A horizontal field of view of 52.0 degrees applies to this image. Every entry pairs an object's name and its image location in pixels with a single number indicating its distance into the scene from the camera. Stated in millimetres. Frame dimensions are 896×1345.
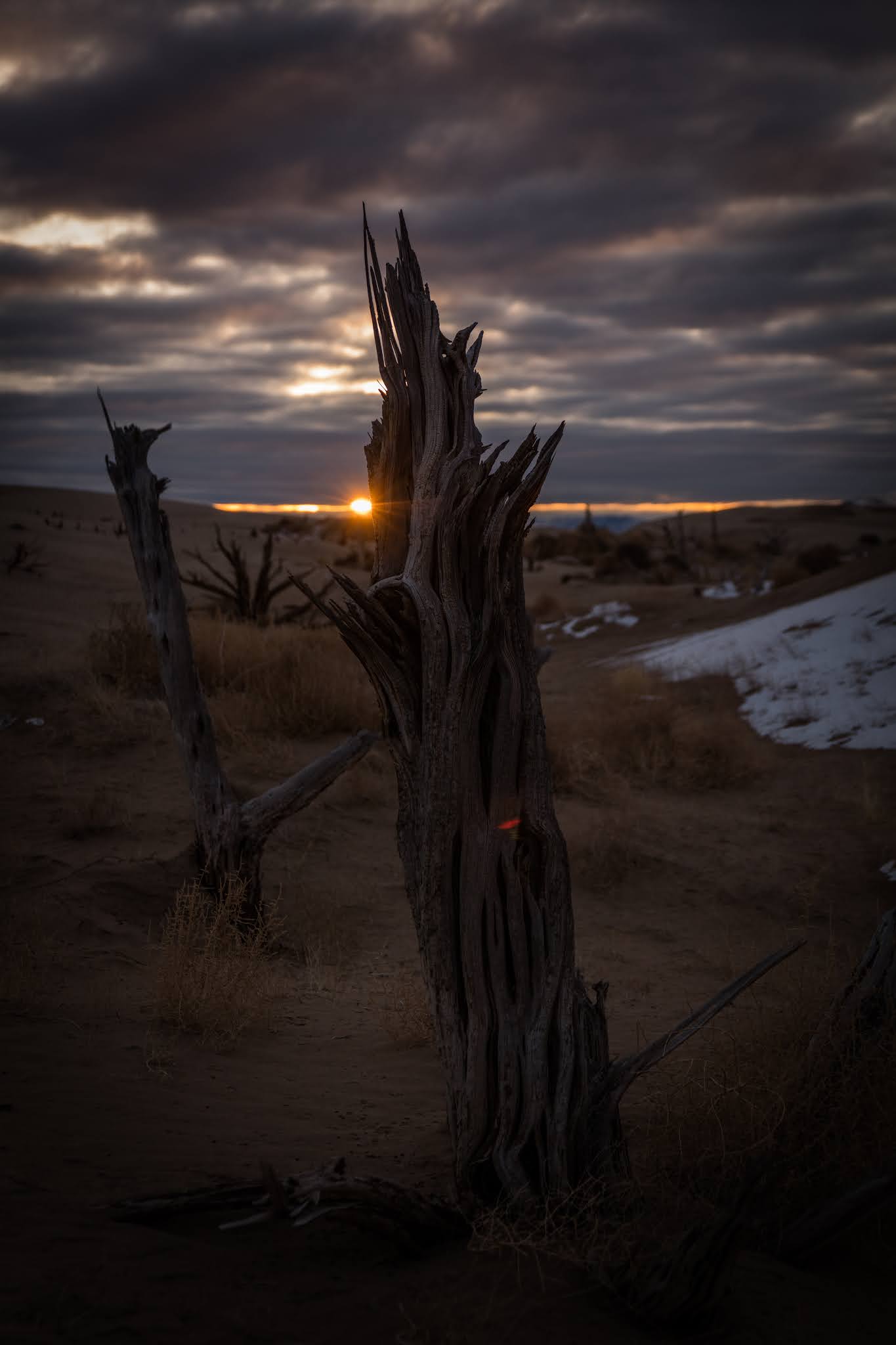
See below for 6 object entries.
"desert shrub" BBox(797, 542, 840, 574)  27688
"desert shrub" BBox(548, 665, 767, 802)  10727
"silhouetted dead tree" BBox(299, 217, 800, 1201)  3184
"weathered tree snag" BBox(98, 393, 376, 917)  6629
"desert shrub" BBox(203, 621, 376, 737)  10734
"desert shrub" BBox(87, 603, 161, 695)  11188
